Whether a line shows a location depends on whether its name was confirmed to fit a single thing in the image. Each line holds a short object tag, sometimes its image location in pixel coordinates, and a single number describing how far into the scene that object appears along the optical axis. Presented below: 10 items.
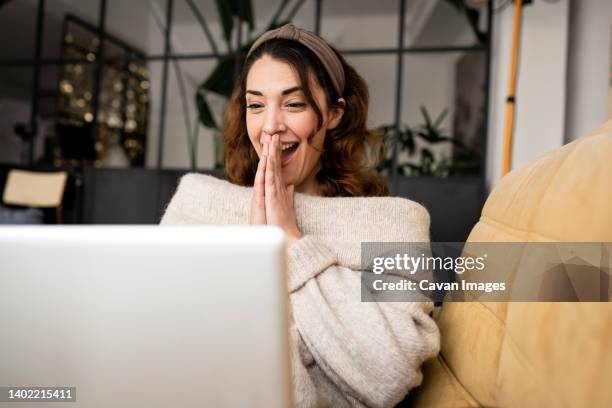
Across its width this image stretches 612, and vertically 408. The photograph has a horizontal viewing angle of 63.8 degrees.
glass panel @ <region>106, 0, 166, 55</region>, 6.40
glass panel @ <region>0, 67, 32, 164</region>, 7.94
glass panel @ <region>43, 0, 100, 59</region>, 6.11
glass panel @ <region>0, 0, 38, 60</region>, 6.13
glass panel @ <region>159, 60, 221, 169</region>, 6.76
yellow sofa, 0.47
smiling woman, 0.74
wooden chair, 3.99
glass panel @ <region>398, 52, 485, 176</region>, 5.40
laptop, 0.38
